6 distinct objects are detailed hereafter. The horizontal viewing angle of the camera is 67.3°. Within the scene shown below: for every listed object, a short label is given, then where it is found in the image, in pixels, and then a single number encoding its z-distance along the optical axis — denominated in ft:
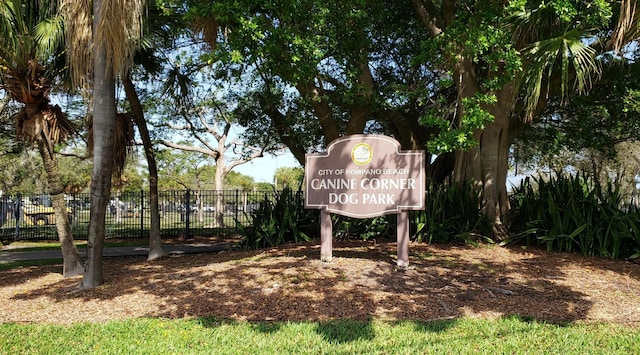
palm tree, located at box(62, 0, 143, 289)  22.71
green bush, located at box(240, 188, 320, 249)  34.65
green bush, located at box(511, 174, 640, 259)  27.35
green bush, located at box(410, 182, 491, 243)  30.86
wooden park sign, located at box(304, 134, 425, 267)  23.81
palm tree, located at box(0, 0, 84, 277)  25.66
